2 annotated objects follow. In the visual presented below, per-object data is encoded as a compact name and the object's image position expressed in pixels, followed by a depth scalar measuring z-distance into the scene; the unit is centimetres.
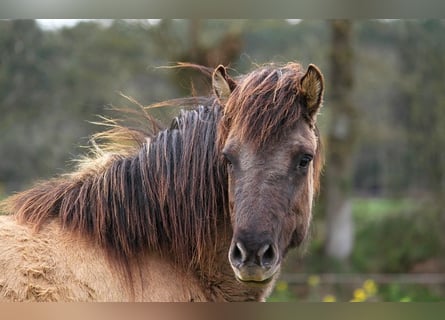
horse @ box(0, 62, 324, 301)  529
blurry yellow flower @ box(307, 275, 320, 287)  1657
